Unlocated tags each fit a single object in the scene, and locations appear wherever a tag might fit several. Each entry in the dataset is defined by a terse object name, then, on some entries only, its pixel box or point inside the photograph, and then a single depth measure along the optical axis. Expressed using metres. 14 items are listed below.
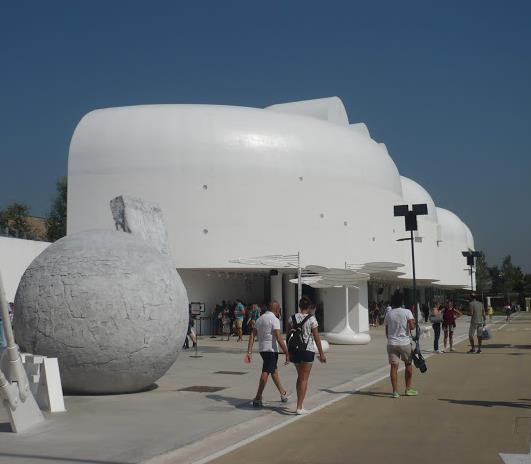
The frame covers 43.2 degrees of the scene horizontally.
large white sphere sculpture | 10.66
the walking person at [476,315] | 19.23
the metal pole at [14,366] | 8.43
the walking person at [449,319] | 21.34
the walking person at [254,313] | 27.55
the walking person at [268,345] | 10.19
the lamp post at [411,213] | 18.59
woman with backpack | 9.59
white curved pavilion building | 33.50
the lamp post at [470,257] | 39.35
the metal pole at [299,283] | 21.58
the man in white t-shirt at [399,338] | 11.34
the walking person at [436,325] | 21.01
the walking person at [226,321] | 32.31
